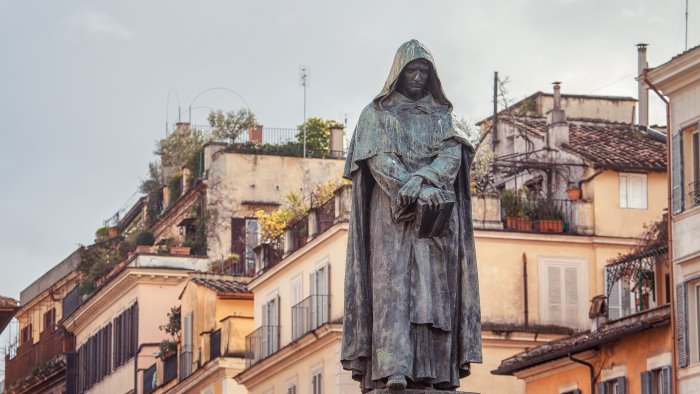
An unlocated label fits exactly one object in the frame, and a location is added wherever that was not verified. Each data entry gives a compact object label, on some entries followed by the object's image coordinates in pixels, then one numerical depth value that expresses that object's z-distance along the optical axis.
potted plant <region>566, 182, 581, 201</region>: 64.06
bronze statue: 17.94
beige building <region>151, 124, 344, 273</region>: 81.94
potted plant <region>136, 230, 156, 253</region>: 89.75
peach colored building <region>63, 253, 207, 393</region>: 84.50
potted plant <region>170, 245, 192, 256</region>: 84.31
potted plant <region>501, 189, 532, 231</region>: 63.66
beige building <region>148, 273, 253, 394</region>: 72.75
